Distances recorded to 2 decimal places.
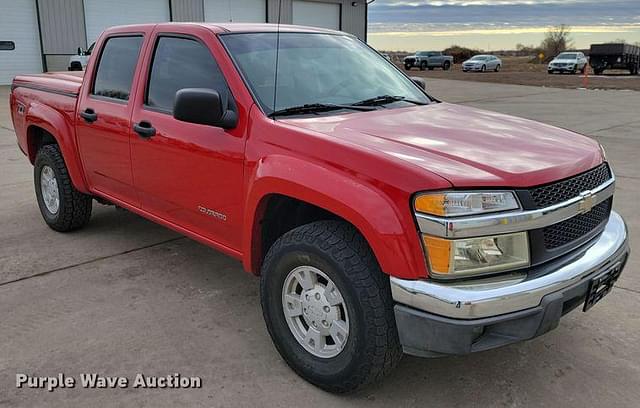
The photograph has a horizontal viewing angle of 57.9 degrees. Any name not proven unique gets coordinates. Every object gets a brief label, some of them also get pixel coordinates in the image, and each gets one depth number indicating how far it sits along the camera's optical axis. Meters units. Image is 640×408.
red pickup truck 2.37
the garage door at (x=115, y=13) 24.08
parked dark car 47.06
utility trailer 37.50
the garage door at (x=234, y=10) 28.01
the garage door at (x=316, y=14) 30.83
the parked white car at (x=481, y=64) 43.31
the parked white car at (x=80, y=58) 9.88
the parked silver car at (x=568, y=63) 39.12
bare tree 71.81
